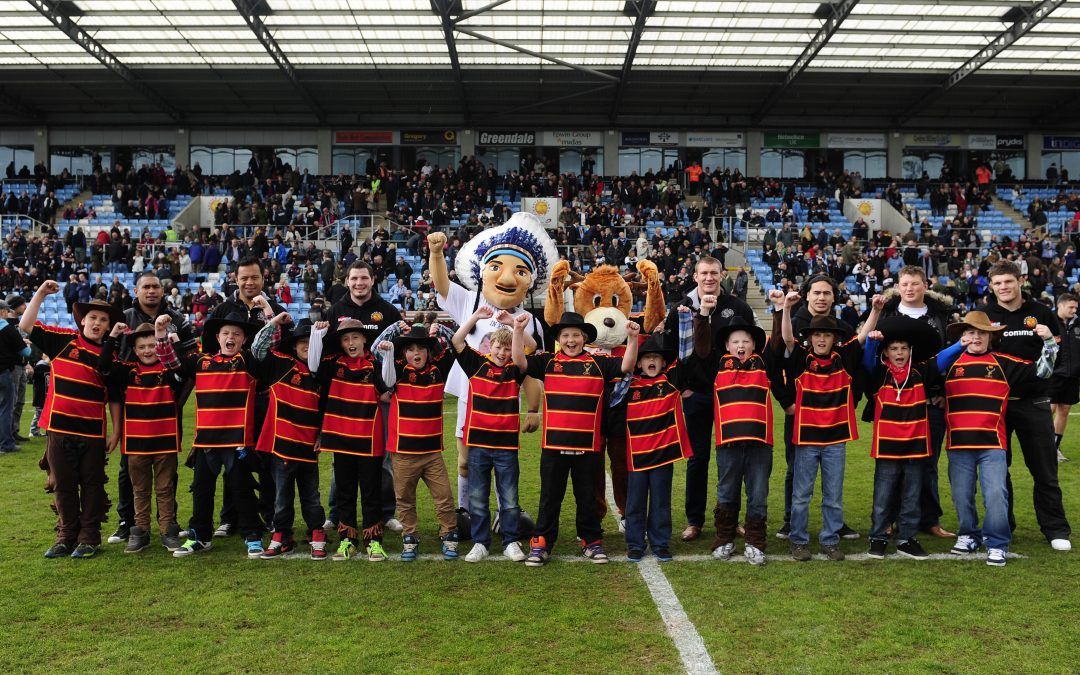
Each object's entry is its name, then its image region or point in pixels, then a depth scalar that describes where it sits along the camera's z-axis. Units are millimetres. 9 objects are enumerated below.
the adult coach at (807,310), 6102
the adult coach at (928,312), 6332
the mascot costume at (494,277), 6457
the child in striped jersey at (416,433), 6027
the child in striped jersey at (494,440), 6016
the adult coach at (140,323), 6387
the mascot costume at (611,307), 6445
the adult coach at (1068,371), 8023
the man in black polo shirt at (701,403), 6309
